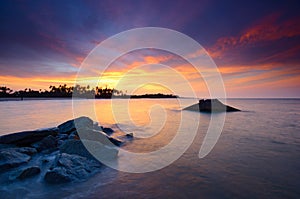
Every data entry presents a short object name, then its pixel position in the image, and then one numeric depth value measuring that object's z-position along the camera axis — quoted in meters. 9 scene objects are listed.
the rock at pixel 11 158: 4.47
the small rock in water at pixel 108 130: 10.25
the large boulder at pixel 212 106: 21.47
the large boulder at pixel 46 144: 6.22
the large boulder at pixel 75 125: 9.08
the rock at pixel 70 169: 3.93
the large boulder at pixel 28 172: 4.06
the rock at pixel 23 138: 6.24
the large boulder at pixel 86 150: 5.32
